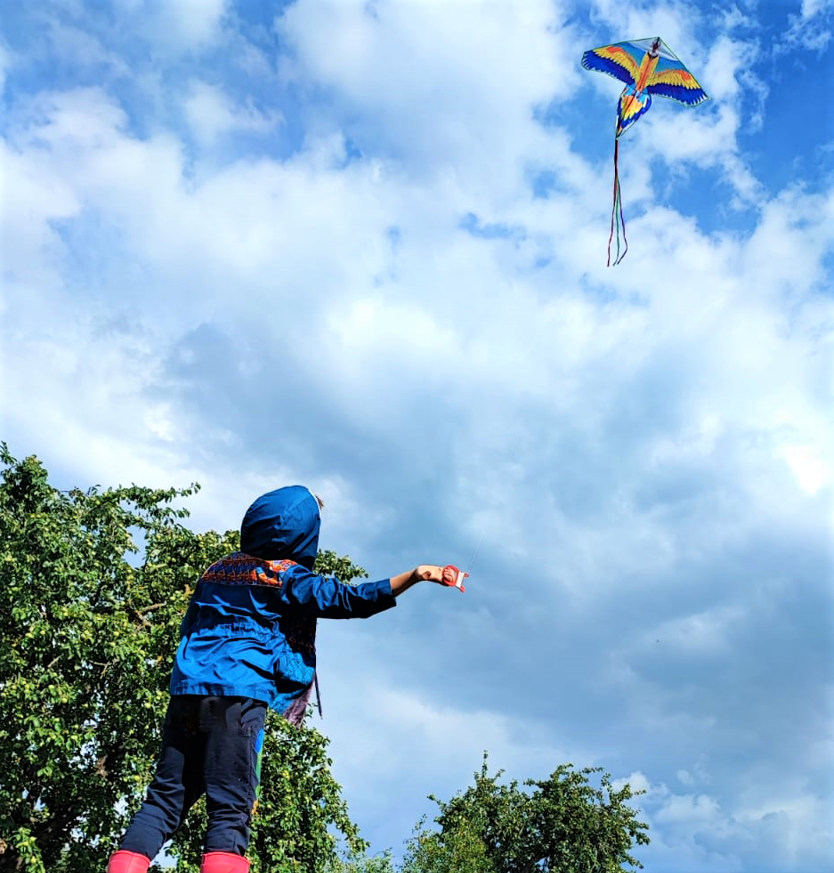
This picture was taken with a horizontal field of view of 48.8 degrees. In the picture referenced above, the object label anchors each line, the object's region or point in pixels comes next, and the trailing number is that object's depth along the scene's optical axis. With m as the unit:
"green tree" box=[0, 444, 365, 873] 15.81
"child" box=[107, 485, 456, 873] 3.80
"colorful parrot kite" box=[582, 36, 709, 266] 11.78
